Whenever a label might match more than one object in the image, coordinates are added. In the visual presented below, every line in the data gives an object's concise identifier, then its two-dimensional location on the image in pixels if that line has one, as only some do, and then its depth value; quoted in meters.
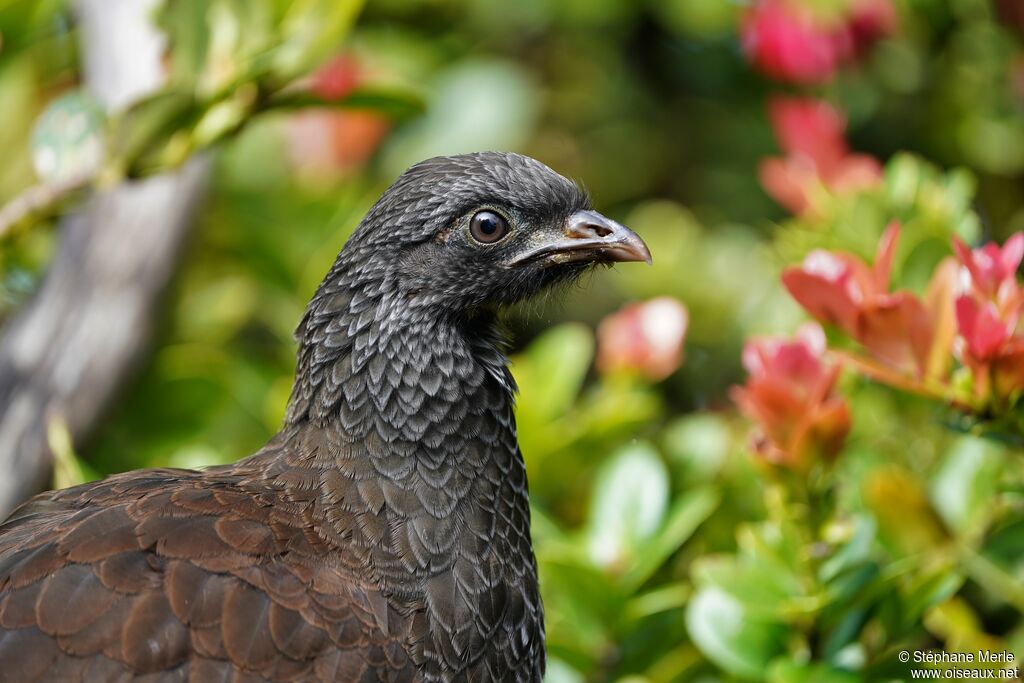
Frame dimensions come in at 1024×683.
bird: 3.58
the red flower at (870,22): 7.16
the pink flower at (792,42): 6.97
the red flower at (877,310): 3.98
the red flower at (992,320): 3.71
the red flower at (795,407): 4.13
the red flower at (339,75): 6.56
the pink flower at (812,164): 5.82
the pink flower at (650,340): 5.50
